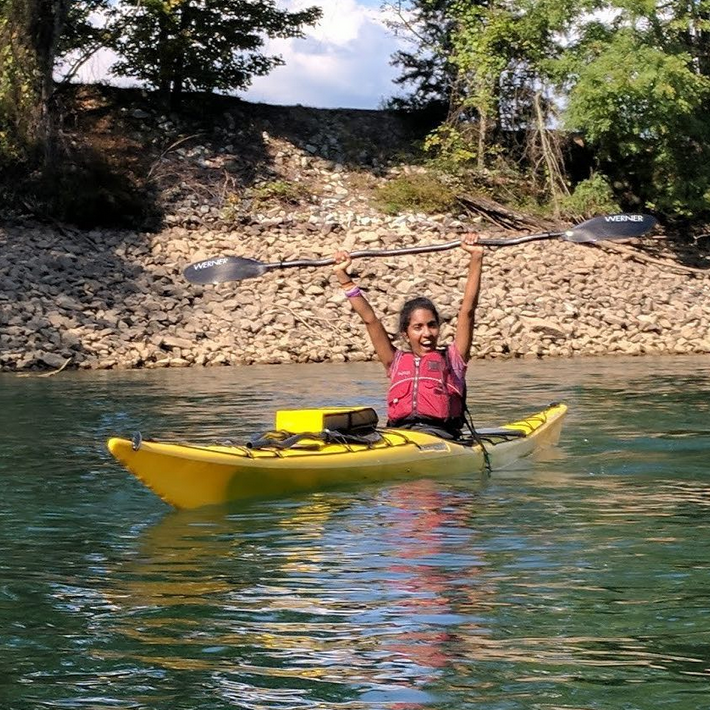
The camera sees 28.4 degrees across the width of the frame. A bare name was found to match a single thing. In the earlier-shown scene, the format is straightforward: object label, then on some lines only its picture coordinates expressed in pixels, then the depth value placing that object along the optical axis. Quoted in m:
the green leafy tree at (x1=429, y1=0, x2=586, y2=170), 22.22
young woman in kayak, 7.75
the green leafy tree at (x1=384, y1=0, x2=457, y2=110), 23.97
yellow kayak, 6.75
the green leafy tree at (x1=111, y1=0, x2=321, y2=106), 22.67
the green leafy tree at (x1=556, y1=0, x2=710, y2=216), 20.34
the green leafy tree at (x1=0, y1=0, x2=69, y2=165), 20.12
